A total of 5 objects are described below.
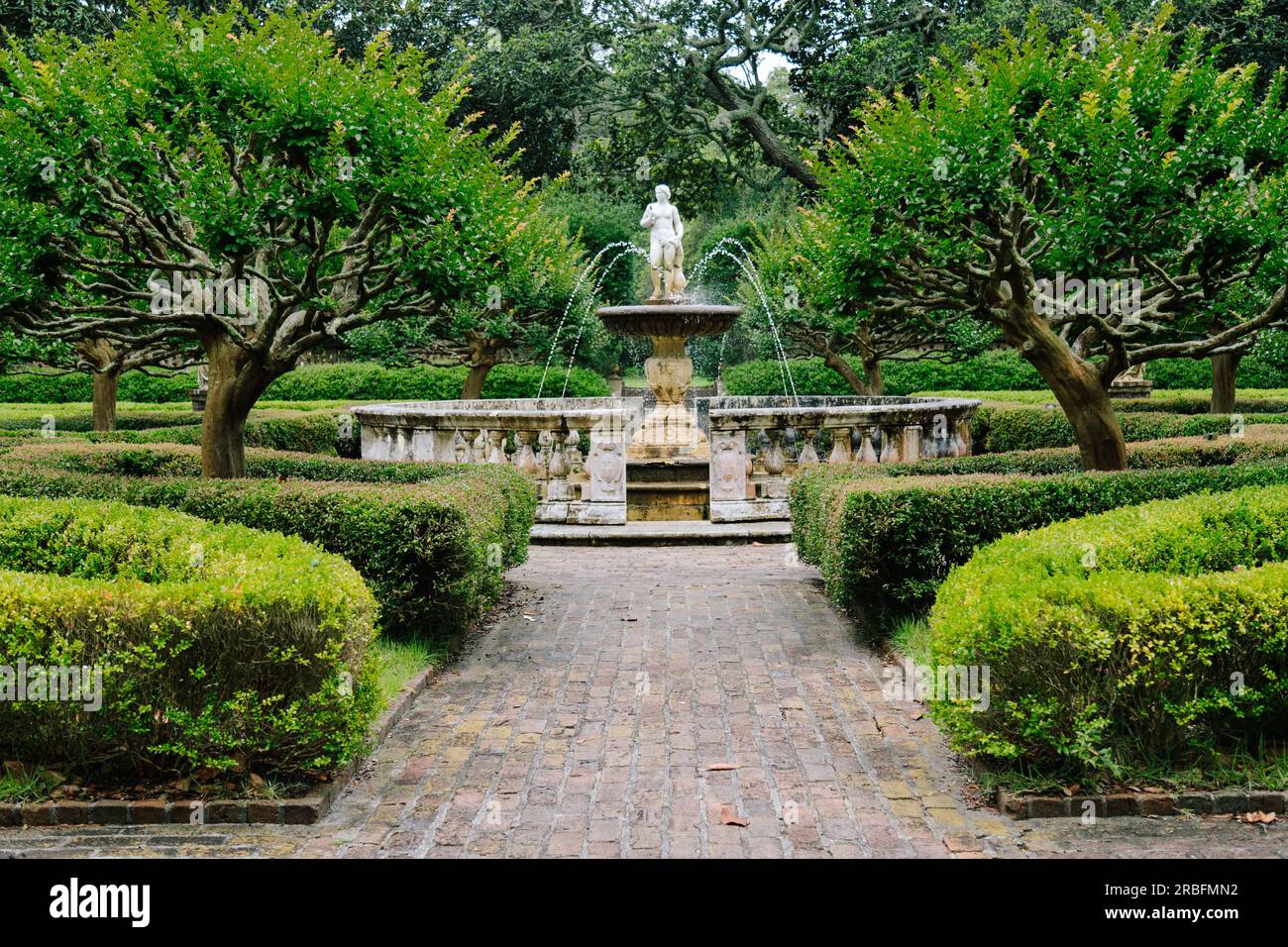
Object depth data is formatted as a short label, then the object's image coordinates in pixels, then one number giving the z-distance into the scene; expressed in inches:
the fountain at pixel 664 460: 513.0
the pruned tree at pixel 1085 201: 342.6
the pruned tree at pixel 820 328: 768.9
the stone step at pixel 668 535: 492.4
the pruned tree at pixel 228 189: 339.6
